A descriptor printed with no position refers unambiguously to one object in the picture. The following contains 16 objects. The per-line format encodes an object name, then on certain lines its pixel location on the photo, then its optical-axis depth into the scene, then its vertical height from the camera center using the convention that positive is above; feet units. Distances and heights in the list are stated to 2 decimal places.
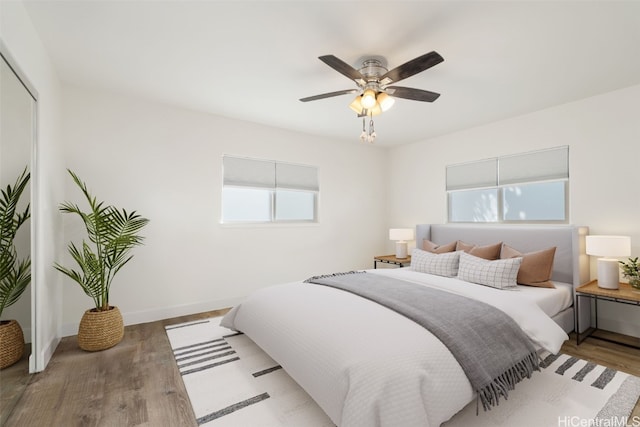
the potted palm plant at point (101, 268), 8.49 -1.57
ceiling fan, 7.11 +3.27
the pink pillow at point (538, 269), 9.60 -1.78
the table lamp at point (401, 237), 15.16 -1.16
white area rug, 5.56 -3.90
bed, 4.54 -2.53
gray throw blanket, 5.34 -2.41
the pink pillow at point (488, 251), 11.07 -1.38
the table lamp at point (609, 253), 8.68 -1.14
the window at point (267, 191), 13.00 +1.15
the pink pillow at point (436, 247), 12.58 -1.43
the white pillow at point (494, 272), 9.32 -1.87
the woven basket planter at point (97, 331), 8.43 -3.34
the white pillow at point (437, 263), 10.88 -1.85
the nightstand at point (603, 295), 8.18 -2.31
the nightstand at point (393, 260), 14.65 -2.29
